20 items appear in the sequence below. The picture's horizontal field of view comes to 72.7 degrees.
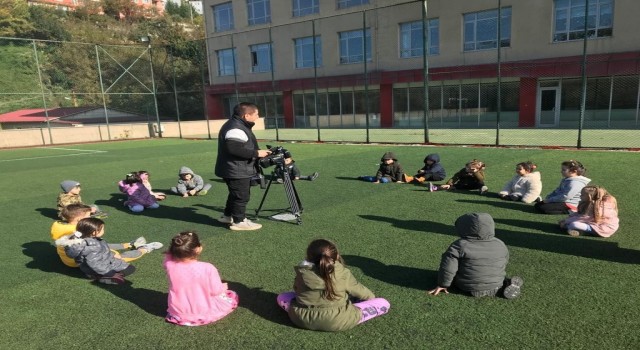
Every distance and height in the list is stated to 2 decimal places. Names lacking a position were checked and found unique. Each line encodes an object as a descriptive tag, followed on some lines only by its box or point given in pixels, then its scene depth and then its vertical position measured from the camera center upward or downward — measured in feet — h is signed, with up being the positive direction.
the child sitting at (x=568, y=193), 20.25 -4.89
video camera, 19.29 -2.44
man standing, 18.31 -2.13
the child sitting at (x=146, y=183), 26.71 -4.48
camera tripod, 20.47 -4.20
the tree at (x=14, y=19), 167.76 +37.35
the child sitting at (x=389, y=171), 30.42 -5.19
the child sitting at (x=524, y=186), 22.85 -5.12
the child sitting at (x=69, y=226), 16.03 -4.25
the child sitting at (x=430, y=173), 29.91 -5.33
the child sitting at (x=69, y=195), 22.90 -4.33
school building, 74.90 +6.75
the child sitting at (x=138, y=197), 25.02 -5.05
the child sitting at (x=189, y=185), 28.71 -5.17
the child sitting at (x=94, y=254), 14.64 -4.81
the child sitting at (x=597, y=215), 16.81 -5.00
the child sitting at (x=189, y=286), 11.63 -4.78
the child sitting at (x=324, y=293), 10.58 -4.76
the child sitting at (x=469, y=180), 26.50 -5.35
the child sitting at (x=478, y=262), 12.25 -4.75
